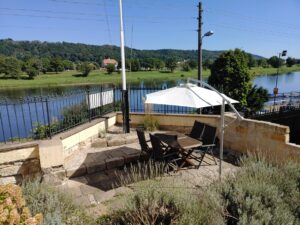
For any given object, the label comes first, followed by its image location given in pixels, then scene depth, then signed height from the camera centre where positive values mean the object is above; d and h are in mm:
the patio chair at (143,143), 4652 -1548
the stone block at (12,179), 4176 -2020
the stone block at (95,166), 4586 -1961
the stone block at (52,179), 4110 -1985
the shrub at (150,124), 6860 -1674
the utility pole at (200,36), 11367 +1564
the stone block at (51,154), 4156 -1539
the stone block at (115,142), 5891 -1883
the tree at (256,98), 14664 -2063
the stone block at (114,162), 4758 -1967
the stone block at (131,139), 6035 -1878
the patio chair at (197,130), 5230 -1481
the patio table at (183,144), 4365 -1495
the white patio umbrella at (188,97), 3955 -542
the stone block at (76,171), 4409 -1981
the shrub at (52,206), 2351 -1491
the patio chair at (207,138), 4602 -1479
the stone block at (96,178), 4254 -2080
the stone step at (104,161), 4508 -1937
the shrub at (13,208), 1778 -1135
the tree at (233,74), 13078 -402
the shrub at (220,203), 2242 -1447
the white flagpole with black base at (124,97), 6535 -824
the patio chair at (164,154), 4361 -1694
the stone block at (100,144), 5871 -1920
